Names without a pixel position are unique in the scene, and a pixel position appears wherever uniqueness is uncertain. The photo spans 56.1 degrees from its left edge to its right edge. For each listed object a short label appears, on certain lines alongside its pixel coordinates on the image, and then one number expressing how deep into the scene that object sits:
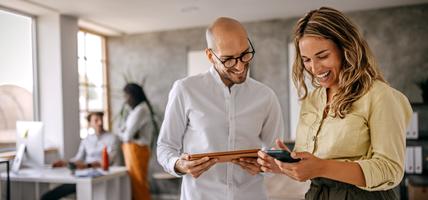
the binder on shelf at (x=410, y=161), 4.57
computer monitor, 3.77
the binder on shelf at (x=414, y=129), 4.55
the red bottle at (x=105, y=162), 4.03
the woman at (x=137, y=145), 5.04
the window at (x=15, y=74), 4.51
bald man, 1.63
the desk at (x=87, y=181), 3.63
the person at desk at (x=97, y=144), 4.77
